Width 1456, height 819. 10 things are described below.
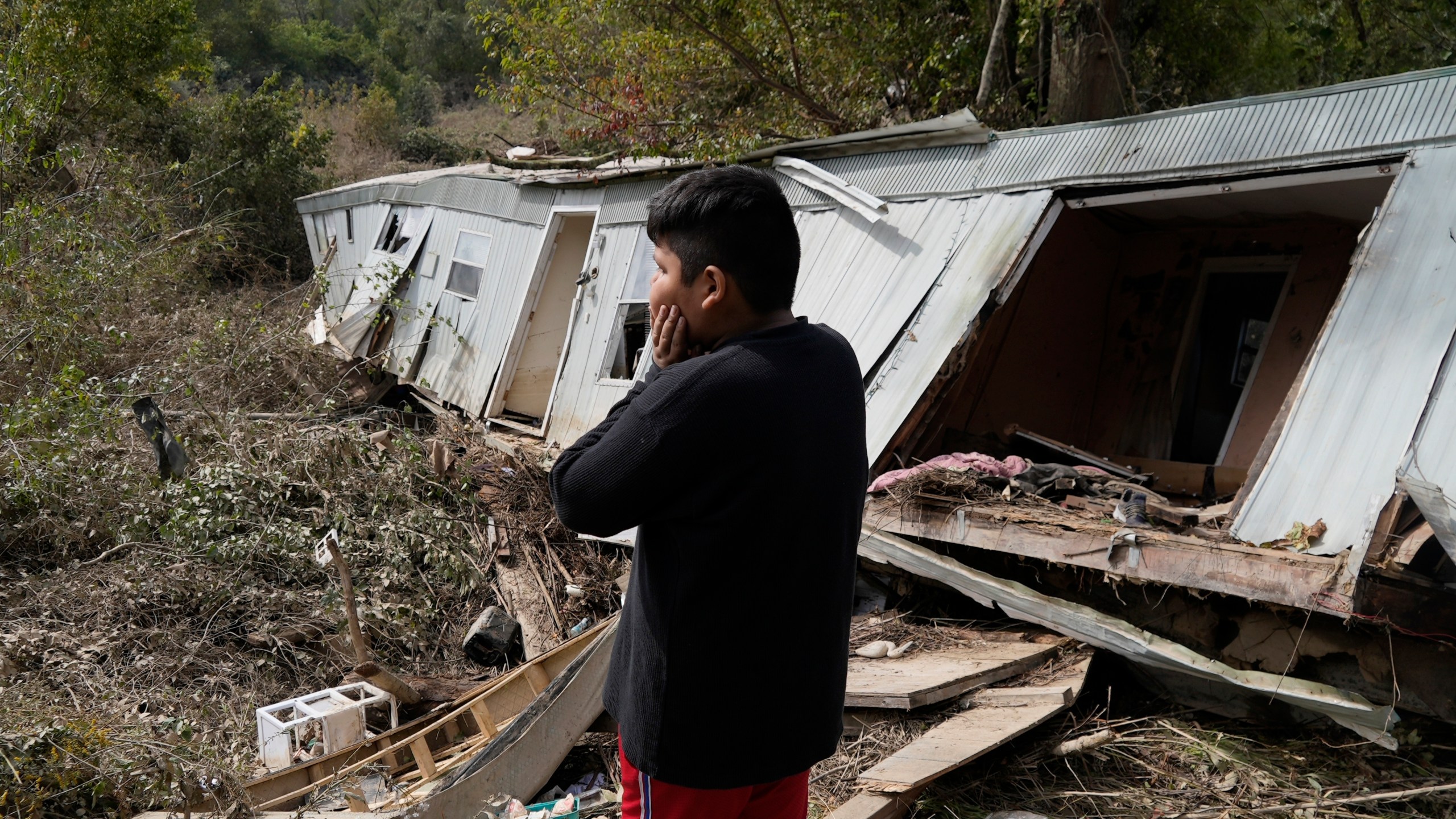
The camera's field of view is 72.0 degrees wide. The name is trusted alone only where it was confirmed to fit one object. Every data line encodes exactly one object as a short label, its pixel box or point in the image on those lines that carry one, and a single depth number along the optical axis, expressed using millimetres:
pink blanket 6152
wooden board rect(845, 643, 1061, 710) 4754
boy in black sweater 1705
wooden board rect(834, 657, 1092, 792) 4137
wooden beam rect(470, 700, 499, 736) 5371
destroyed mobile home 4500
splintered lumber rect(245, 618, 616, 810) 4672
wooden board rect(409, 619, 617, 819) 4281
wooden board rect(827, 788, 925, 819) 3914
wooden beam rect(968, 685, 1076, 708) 4648
